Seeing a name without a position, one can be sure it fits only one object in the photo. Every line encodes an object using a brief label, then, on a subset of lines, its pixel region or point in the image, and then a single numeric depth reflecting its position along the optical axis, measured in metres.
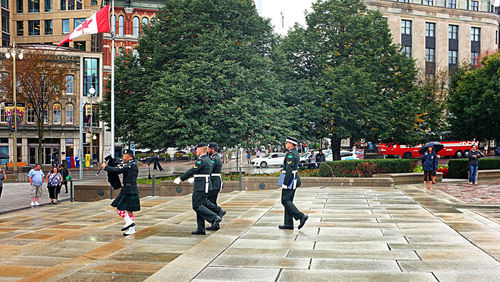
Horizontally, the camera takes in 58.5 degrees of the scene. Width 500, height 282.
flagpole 25.67
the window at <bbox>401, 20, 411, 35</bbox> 69.24
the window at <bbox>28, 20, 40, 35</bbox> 64.06
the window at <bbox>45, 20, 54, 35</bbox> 63.53
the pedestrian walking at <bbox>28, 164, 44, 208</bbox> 19.58
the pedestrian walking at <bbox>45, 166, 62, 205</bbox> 20.19
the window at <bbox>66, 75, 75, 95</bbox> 56.93
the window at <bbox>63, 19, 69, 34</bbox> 63.06
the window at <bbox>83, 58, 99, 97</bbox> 57.69
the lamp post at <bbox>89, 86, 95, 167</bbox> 51.92
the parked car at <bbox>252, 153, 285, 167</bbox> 46.00
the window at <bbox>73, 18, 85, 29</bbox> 62.59
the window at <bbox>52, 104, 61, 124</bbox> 55.94
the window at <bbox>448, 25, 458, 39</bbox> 71.00
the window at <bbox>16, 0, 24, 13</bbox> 64.12
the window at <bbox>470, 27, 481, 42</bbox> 72.19
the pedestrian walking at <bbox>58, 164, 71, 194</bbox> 25.34
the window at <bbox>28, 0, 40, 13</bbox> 63.91
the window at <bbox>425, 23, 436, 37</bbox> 70.16
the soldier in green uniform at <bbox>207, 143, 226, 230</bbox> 10.59
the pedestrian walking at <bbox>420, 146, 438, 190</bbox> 19.20
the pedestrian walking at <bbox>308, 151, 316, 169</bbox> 27.77
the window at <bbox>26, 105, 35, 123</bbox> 55.72
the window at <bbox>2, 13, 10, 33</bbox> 62.61
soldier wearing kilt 10.06
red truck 47.12
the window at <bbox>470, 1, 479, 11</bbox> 71.94
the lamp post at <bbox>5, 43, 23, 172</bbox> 33.83
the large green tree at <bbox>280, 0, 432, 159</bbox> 26.55
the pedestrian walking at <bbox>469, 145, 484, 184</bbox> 19.94
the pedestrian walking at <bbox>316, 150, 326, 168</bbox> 26.28
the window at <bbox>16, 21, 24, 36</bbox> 64.44
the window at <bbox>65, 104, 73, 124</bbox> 56.56
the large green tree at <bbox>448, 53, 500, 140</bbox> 37.72
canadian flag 25.39
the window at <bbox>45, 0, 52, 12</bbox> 63.66
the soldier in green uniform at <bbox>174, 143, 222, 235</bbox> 9.66
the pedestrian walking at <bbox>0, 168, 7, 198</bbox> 18.88
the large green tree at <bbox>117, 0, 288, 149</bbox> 23.14
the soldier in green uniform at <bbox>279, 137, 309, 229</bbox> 9.88
